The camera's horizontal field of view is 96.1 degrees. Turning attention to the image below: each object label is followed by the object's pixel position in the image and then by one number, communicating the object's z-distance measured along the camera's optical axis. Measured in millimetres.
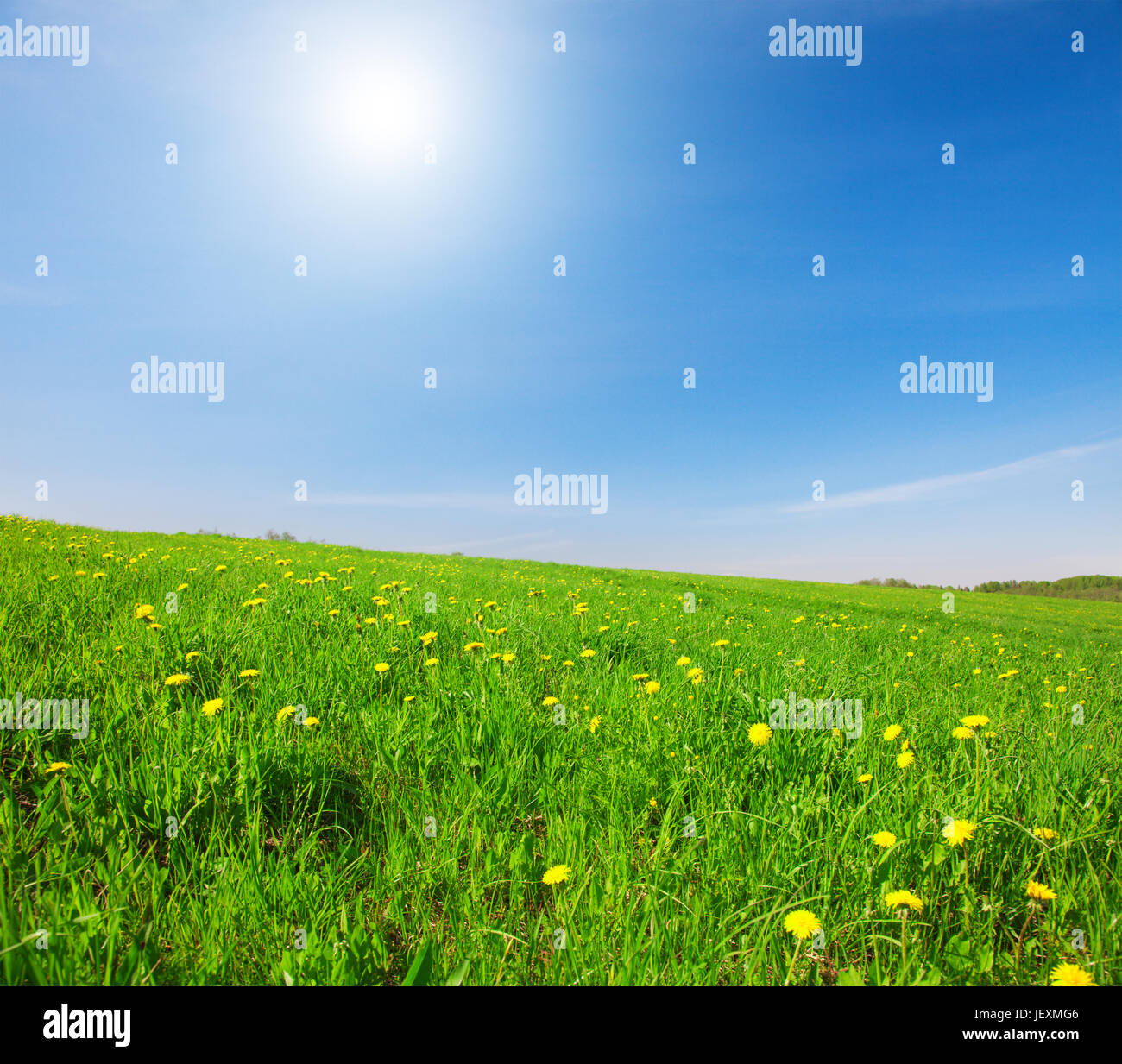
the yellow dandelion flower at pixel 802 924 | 1403
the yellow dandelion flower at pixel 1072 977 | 1306
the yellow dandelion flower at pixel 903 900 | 1490
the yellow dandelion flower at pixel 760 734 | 2488
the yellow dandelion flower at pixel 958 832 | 1700
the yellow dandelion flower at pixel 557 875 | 1634
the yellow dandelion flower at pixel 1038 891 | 1557
